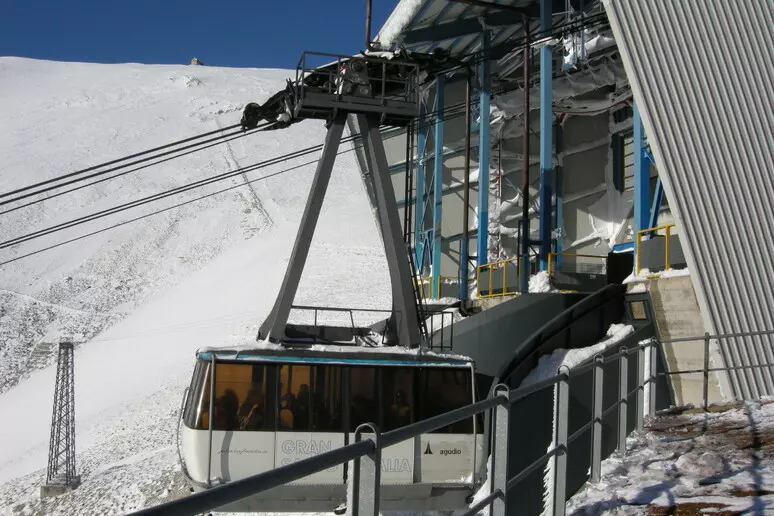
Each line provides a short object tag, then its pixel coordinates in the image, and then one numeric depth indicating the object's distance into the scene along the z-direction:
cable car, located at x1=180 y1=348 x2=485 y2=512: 8.91
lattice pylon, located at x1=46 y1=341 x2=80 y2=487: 25.52
